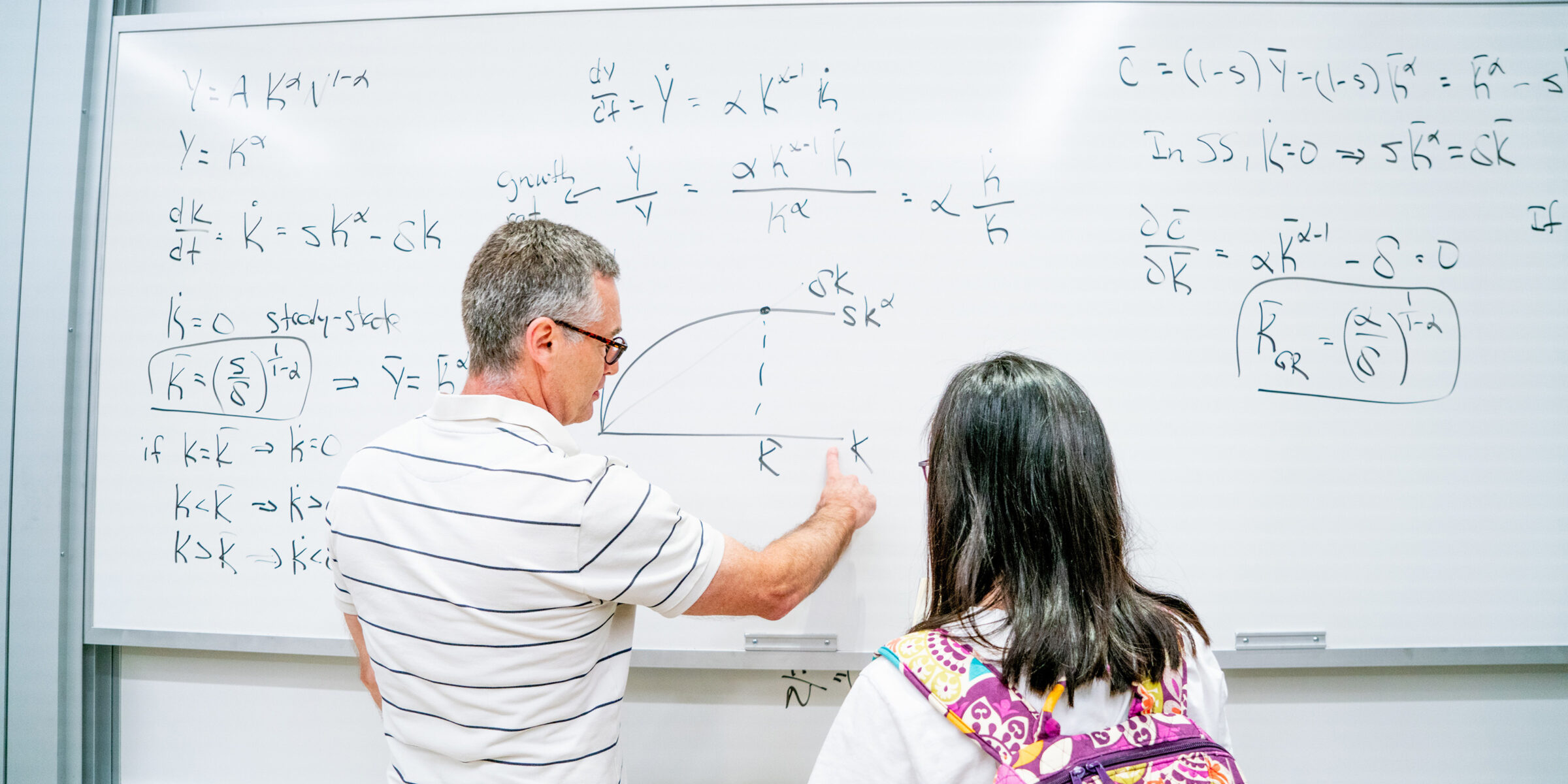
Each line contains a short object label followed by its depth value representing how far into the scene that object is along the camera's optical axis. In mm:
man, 761
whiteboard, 1168
